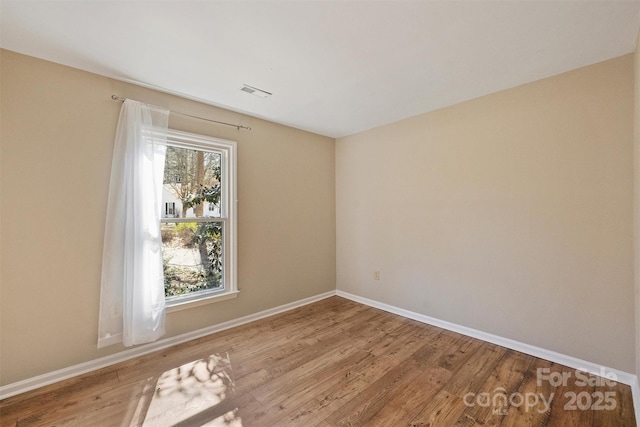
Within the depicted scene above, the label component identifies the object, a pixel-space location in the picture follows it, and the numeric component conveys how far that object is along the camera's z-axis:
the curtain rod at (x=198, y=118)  2.30
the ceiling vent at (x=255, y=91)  2.49
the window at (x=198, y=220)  2.70
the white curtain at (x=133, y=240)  2.24
